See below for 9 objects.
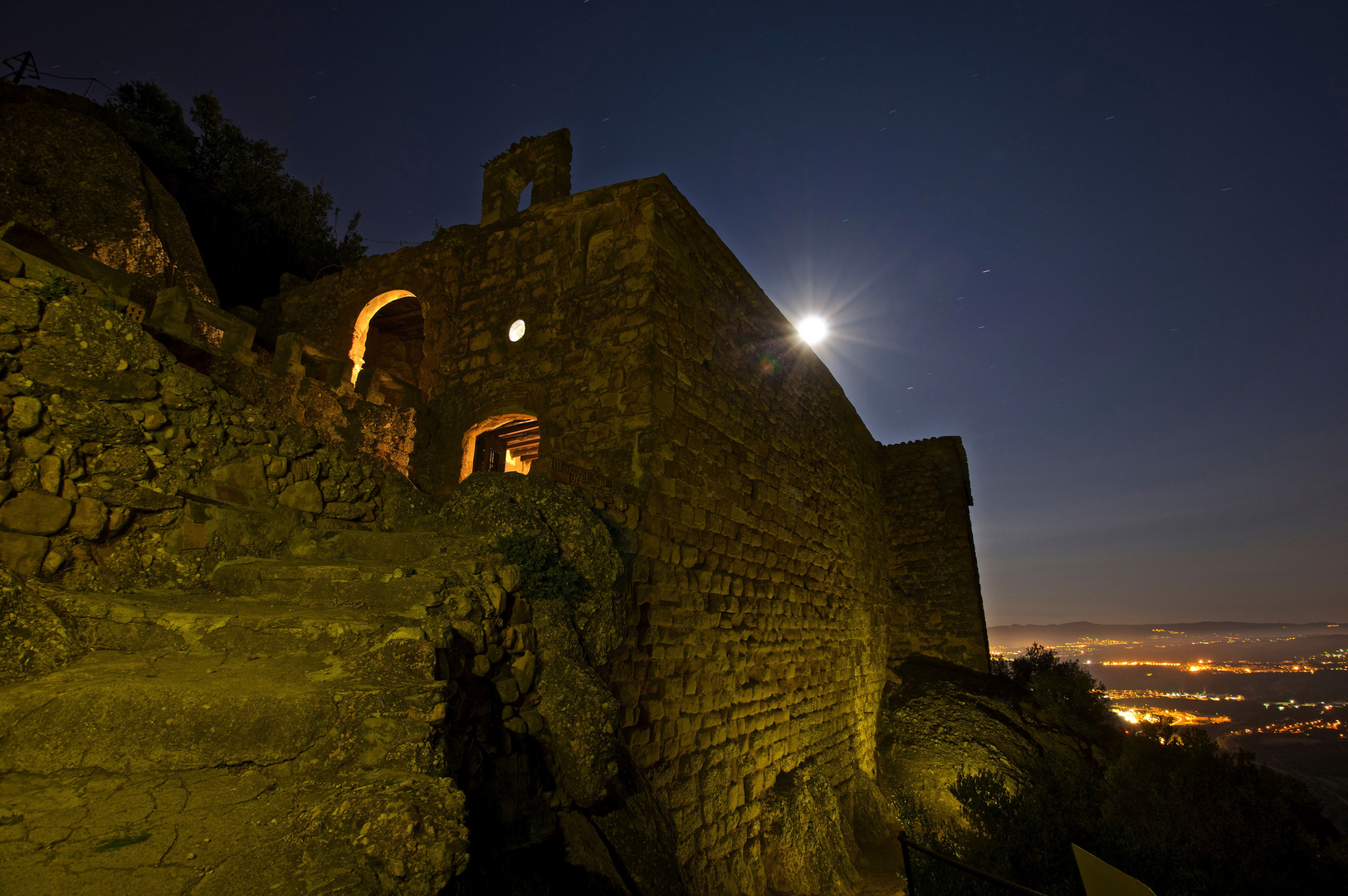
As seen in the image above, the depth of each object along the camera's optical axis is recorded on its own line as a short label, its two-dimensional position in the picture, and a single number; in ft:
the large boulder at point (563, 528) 13.35
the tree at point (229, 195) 39.06
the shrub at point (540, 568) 12.51
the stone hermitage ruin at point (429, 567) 6.92
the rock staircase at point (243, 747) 5.72
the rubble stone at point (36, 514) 9.56
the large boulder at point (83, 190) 23.66
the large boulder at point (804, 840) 19.99
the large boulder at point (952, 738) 29.66
